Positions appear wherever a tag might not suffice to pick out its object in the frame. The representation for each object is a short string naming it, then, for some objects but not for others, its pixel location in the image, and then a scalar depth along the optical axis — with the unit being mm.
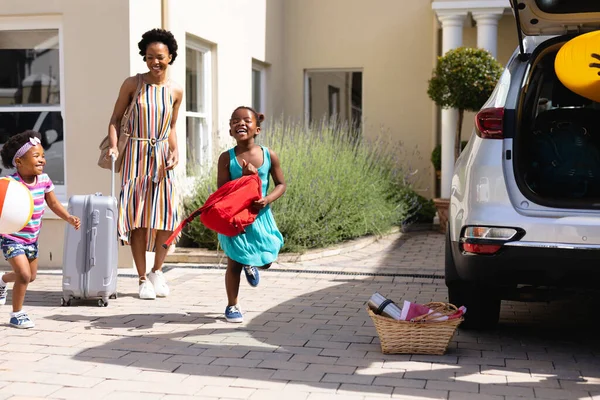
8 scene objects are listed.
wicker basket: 4625
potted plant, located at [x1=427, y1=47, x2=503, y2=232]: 10867
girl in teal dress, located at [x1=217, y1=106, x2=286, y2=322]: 5375
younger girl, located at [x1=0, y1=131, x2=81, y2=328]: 5375
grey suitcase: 6160
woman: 6535
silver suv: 4293
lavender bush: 8781
